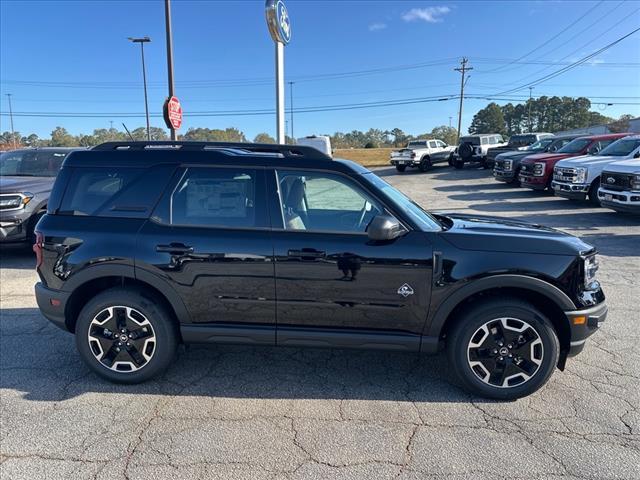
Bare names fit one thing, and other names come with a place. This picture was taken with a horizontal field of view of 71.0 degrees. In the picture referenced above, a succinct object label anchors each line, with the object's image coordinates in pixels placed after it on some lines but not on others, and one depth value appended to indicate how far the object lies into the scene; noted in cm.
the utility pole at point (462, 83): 5522
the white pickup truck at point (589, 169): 1204
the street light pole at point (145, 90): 3401
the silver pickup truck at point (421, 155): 2861
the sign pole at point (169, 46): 1110
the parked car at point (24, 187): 711
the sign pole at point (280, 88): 1151
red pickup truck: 1461
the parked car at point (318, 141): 2510
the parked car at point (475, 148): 2753
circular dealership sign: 1077
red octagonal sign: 1102
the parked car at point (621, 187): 961
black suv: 316
